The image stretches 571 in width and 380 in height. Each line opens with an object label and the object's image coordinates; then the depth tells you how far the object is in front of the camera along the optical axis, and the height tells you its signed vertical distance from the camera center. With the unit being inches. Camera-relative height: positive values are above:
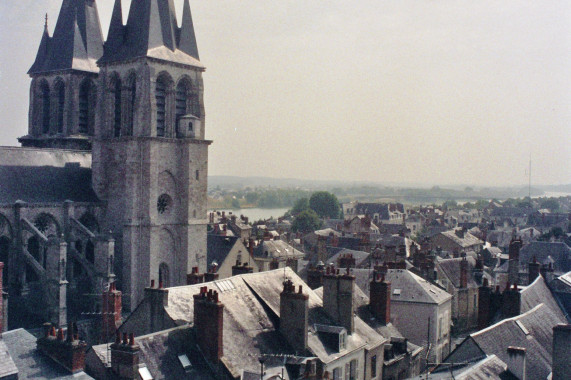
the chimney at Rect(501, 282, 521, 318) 1017.5 -192.7
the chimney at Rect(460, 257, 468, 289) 1828.2 -272.8
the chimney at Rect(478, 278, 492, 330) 1056.8 -208.1
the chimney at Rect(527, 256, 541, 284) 1310.7 -184.8
